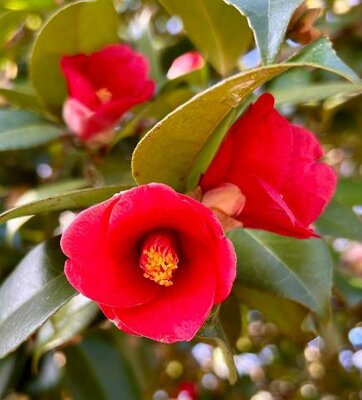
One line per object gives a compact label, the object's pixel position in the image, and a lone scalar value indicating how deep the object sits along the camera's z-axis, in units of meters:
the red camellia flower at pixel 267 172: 0.25
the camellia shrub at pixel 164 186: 0.23
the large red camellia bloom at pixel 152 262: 0.22
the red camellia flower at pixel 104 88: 0.34
